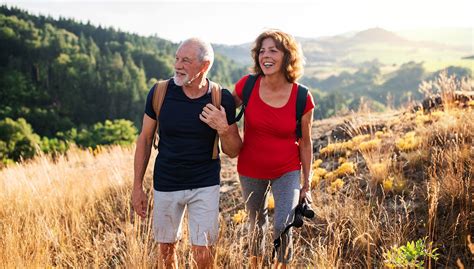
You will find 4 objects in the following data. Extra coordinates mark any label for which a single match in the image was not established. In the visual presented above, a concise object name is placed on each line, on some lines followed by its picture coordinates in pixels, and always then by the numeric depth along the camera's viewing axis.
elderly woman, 2.86
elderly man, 2.67
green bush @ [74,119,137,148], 51.56
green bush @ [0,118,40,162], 43.12
